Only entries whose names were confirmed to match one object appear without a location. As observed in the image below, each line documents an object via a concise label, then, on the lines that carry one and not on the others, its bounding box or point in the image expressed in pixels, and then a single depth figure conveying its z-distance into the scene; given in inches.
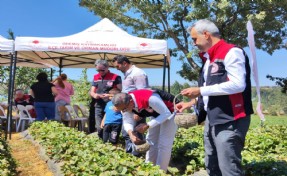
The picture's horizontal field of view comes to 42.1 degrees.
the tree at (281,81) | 483.8
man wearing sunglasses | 286.3
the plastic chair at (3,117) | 435.5
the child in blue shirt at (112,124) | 249.4
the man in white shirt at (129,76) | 231.9
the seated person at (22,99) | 467.8
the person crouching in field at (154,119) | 165.9
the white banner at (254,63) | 123.3
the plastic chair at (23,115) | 434.9
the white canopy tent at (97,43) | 323.0
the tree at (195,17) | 622.8
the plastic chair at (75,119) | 426.6
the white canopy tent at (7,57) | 327.6
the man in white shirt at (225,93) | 117.6
